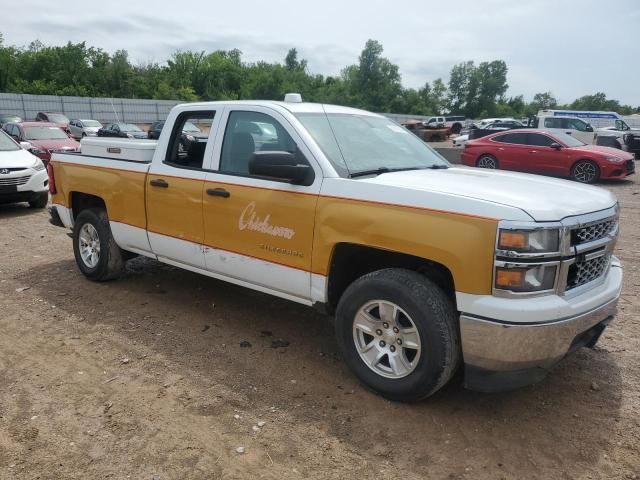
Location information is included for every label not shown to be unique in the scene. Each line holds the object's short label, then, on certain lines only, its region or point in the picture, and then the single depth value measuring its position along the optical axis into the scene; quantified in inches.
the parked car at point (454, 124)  1962.4
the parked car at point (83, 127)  1046.4
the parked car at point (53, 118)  1087.4
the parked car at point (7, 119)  1052.2
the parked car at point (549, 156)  566.6
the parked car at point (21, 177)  373.1
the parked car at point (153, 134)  725.9
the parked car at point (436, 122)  1775.3
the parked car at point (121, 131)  968.9
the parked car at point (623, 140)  855.1
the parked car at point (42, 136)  590.9
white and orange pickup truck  114.0
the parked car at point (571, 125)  865.5
